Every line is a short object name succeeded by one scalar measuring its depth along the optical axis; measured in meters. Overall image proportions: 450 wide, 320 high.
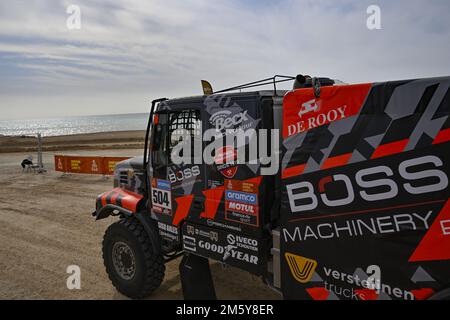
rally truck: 2.47
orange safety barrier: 15.52
